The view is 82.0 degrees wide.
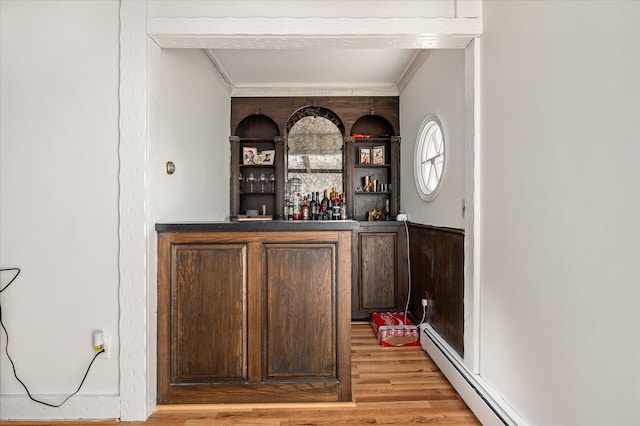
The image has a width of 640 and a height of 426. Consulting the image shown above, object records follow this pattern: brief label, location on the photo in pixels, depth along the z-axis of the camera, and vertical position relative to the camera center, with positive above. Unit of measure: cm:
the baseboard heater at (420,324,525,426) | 183 -102
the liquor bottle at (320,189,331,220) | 428 +6
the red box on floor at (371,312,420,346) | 326 -108
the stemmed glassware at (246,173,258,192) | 431 +40
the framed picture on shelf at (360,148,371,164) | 435 +67
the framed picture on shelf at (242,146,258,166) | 436 +68
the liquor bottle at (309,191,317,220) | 430 +6
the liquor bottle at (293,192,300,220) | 436 +9
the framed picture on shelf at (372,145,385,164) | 435 +69
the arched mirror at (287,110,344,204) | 443 +74
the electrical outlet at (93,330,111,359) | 207 -75
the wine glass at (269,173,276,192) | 434 +38
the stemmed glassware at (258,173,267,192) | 433 +39
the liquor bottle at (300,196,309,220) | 428 +3
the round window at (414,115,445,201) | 321 +51
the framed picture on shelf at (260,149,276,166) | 438 +67
